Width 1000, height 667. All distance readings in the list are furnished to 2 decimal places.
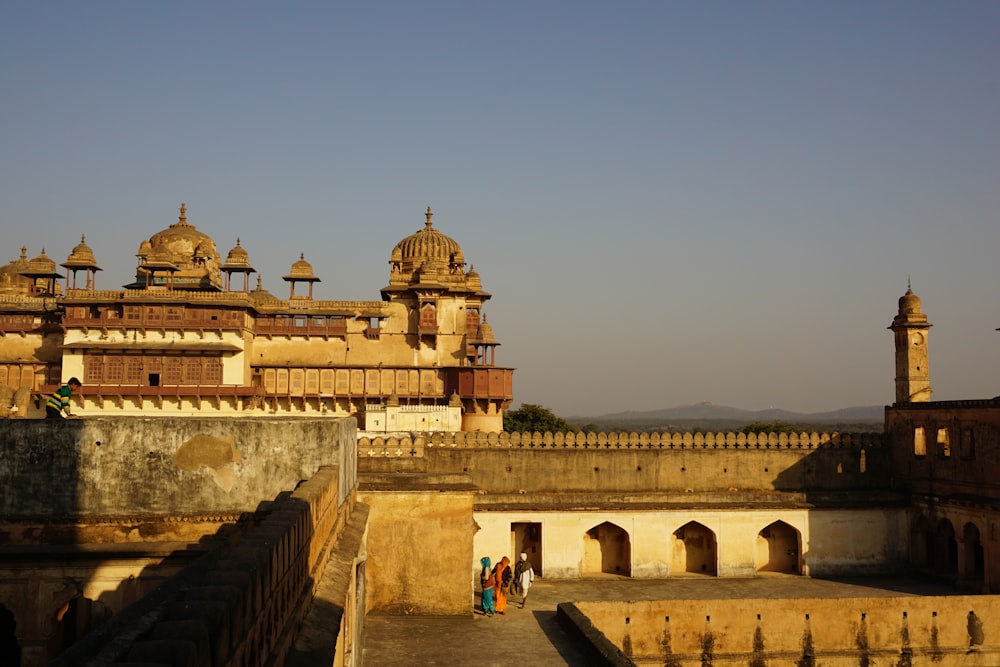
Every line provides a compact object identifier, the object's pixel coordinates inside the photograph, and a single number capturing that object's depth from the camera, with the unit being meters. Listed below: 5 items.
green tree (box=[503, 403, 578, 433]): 56.24
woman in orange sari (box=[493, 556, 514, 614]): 17.92
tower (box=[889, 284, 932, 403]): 25.61
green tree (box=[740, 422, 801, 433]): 57.97
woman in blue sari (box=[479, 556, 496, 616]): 17.84
